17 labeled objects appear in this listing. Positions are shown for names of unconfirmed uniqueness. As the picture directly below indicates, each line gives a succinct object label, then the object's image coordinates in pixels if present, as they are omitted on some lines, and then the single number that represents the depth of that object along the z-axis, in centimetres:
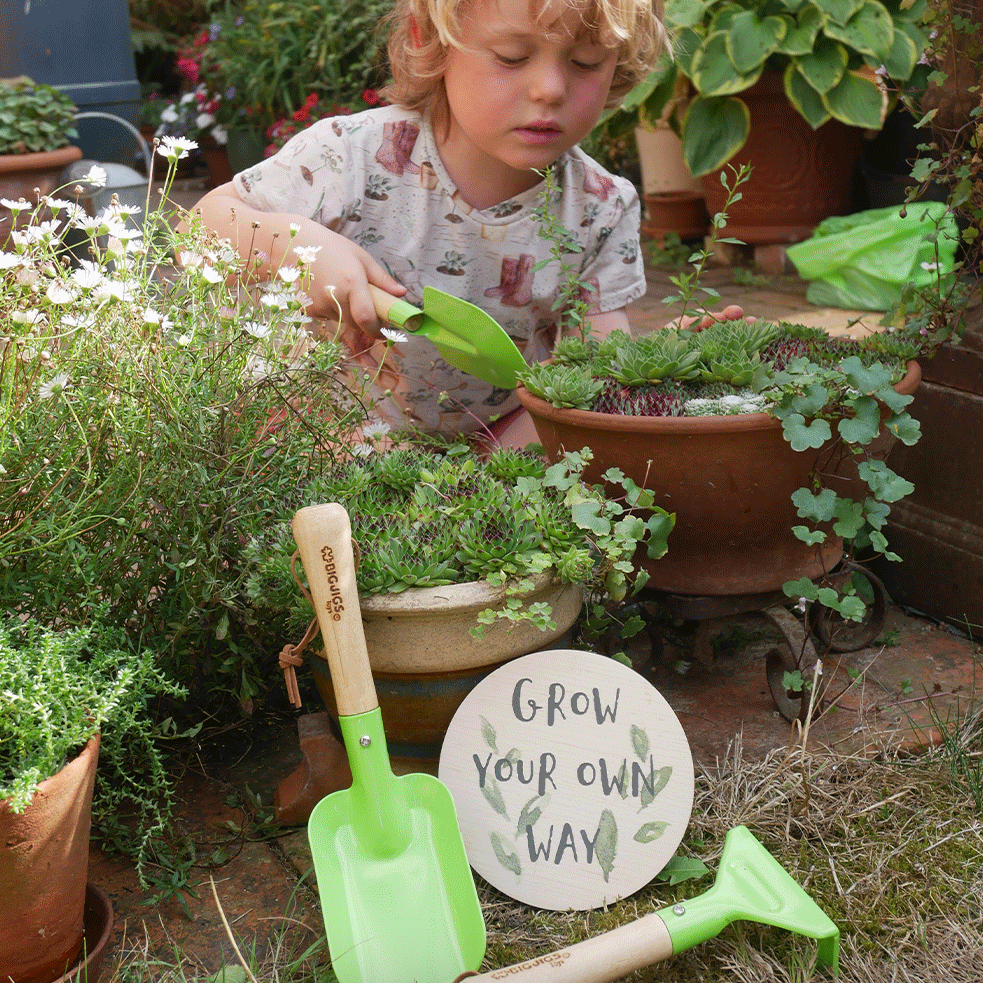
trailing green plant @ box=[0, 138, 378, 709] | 123
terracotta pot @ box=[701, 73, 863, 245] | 398
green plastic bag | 344
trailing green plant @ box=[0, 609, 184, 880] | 102
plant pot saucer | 110
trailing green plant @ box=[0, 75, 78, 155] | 354
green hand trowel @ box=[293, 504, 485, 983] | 111
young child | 169
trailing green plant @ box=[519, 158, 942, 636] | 139
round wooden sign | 123
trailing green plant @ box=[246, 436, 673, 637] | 124
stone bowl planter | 122
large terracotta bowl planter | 142
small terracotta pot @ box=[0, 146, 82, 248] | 349
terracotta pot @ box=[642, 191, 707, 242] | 454
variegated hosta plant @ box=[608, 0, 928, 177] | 360
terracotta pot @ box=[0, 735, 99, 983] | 101
